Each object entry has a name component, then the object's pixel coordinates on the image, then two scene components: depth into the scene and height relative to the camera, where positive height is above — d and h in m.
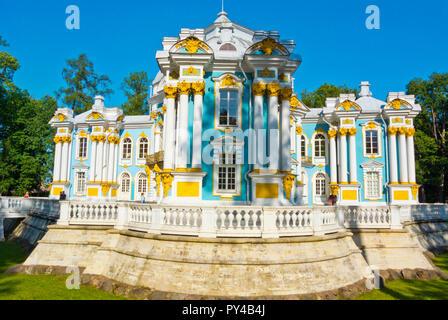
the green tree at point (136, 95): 39.88 +12.68
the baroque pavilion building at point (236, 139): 13.60 +3.38
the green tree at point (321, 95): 38.47 +12.20
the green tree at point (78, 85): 37.50 +12.59
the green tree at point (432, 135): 31.44 +6.42
